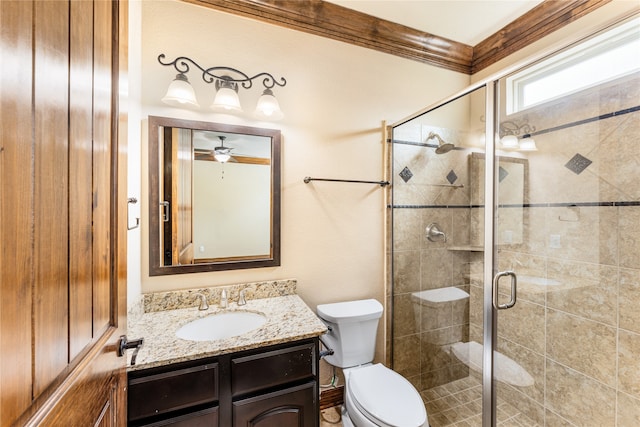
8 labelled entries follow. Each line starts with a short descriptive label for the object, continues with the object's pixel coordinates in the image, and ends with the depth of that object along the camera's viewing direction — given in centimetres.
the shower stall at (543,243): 132
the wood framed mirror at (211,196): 152
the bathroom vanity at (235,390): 104
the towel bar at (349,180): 182
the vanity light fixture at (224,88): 145
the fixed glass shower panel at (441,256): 159
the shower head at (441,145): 180
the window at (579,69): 121
